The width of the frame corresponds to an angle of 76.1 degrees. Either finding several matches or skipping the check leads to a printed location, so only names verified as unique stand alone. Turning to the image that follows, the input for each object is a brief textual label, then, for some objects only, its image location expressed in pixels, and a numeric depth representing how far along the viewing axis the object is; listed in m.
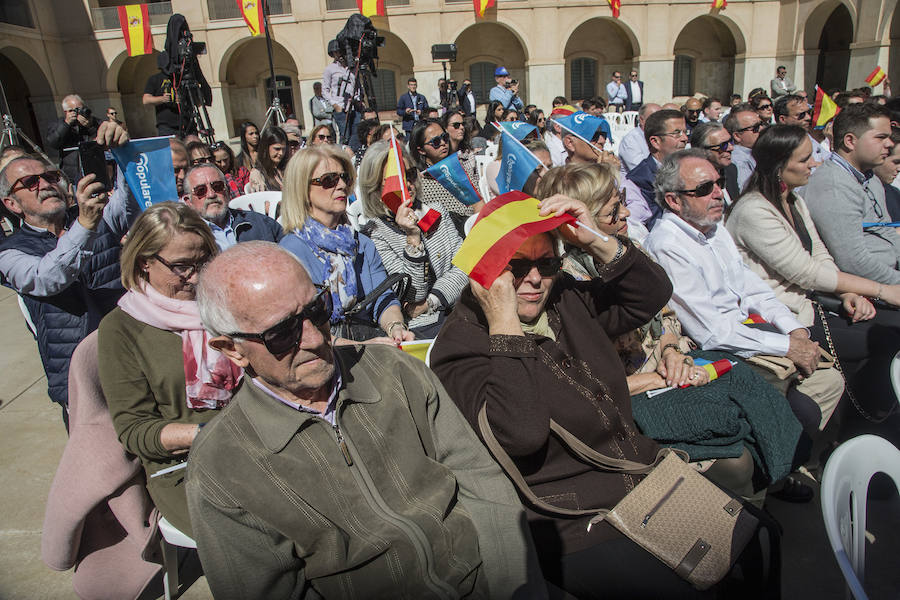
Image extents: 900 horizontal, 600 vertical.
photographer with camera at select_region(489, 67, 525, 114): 13.34
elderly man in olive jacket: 1.58
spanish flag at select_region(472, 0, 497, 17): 23.41
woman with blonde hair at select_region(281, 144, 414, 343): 3.06
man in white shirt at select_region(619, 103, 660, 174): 5.72
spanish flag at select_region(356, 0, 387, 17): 22.61
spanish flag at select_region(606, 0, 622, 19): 24.11
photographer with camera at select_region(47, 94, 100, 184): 4.90
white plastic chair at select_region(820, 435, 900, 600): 1.60
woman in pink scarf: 2.19
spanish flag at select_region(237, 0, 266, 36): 20.27
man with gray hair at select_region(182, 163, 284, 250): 3.50
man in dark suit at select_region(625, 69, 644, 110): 20.20
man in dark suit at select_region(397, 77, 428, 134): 13.84
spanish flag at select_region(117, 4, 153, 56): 22.56
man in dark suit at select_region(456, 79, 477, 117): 14.87
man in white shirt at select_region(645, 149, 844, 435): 2.89
